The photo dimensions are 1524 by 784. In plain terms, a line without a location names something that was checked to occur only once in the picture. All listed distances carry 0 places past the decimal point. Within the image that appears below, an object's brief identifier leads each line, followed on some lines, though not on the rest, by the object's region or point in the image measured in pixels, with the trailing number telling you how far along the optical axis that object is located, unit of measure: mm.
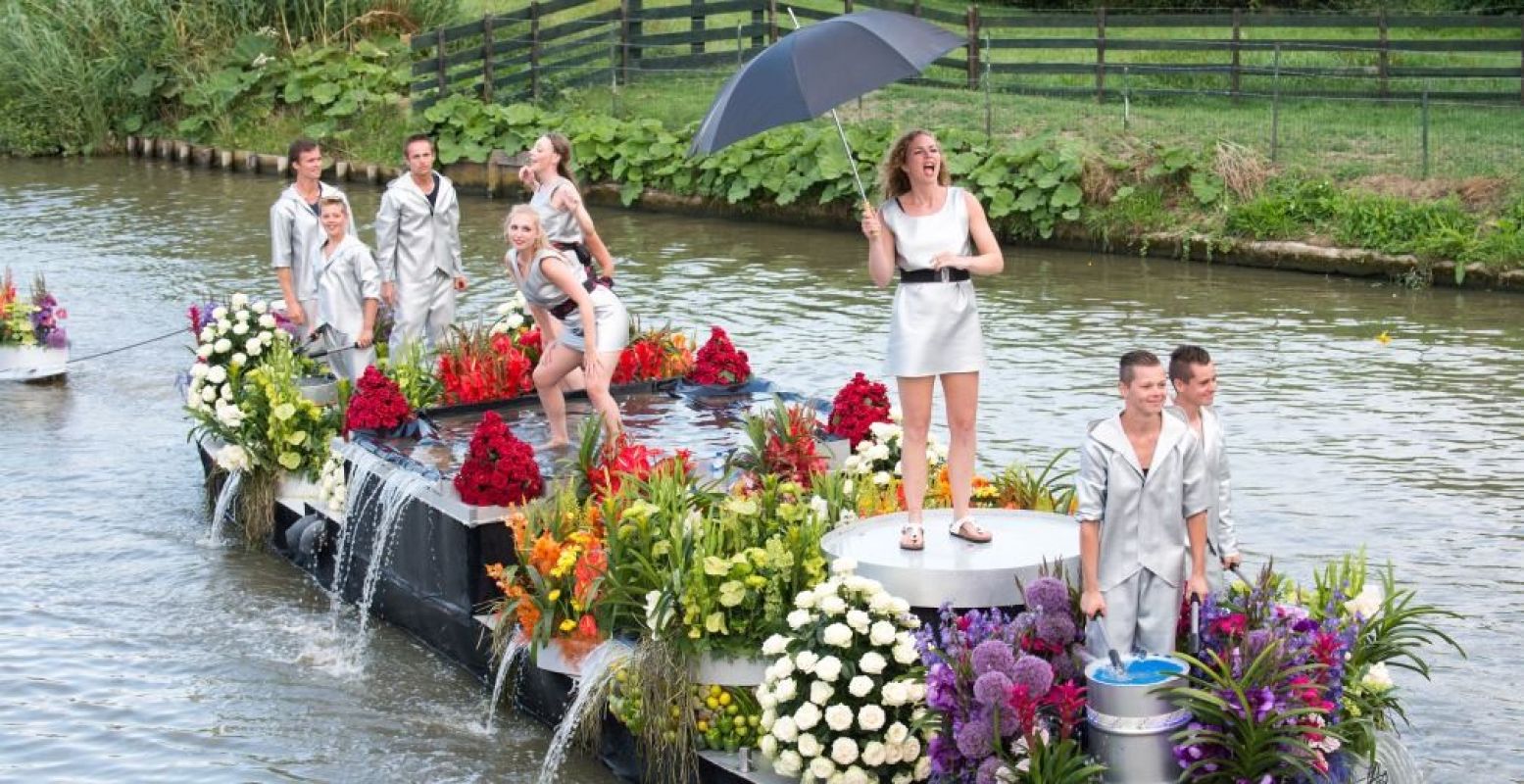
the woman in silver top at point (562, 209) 11594
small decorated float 16297
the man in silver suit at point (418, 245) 12773
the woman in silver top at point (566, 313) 10336
